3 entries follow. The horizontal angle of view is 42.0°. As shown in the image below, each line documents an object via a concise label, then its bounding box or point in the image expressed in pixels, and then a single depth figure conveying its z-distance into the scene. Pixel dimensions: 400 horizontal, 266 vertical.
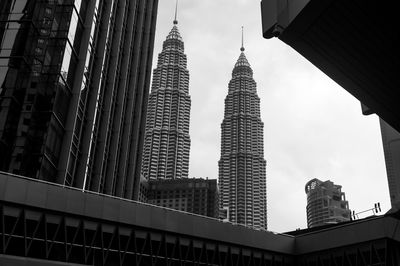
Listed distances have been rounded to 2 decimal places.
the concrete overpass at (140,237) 33.59
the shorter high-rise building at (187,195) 174.75
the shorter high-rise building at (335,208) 191.82
